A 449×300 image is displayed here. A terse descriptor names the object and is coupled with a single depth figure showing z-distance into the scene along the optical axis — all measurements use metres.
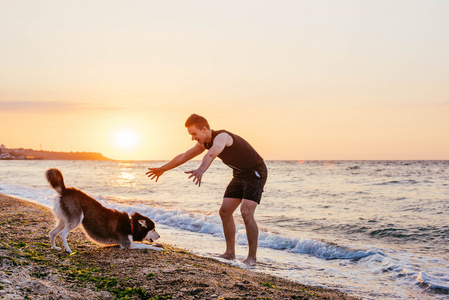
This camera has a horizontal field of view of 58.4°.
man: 6.19
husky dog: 5.70
